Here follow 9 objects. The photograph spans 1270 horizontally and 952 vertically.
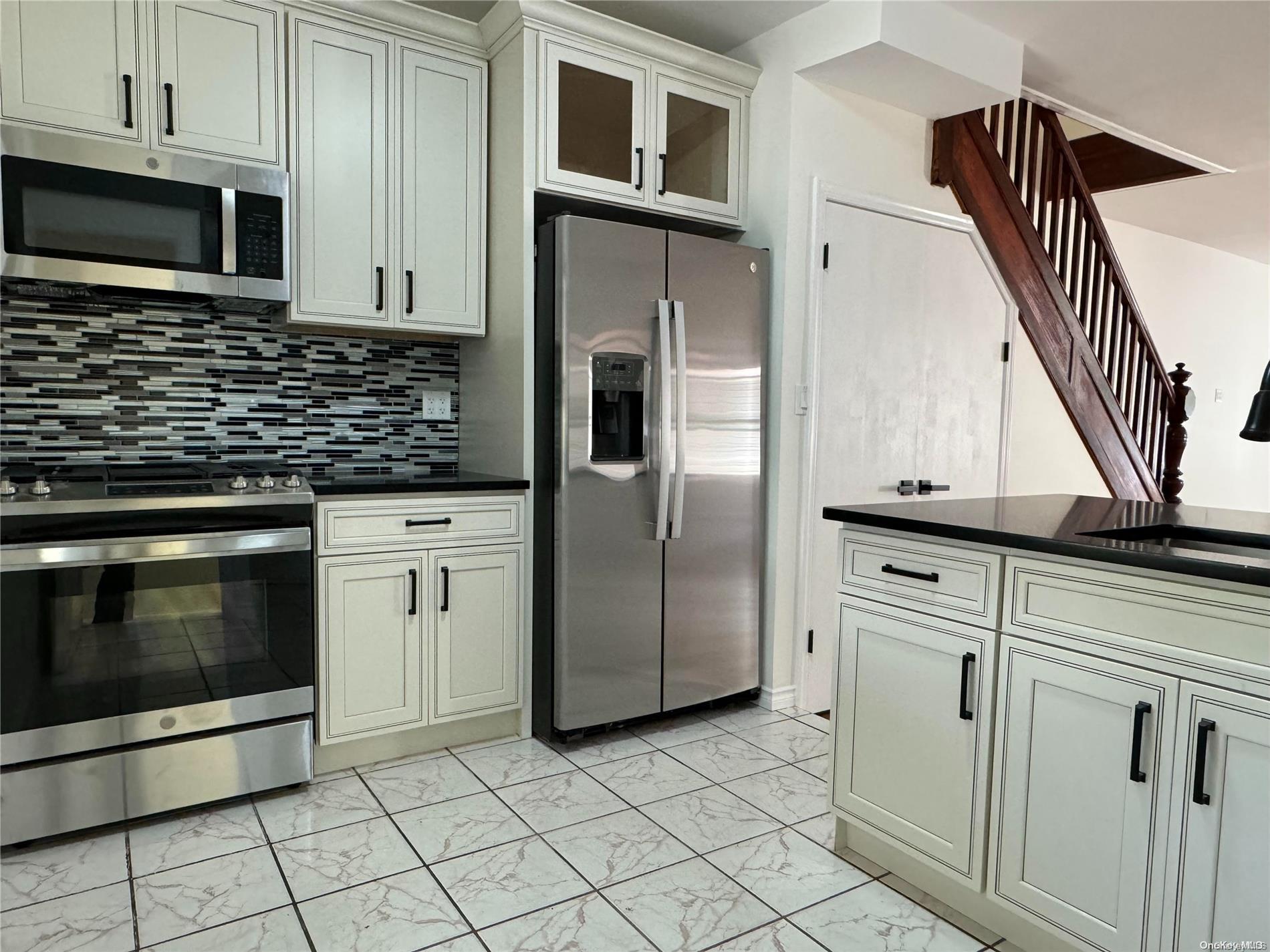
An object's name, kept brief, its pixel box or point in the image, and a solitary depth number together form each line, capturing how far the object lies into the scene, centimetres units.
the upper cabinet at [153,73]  232
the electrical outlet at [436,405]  338
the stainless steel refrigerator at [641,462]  281
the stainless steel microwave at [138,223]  231
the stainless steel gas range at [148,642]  213
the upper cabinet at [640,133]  289
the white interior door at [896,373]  335
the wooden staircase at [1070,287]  382
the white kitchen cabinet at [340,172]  272
